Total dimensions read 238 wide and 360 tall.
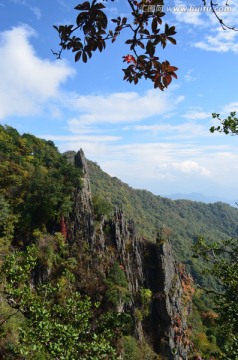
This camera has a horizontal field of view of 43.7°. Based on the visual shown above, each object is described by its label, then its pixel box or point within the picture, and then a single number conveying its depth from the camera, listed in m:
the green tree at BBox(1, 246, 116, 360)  6.20
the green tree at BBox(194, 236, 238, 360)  8.38
